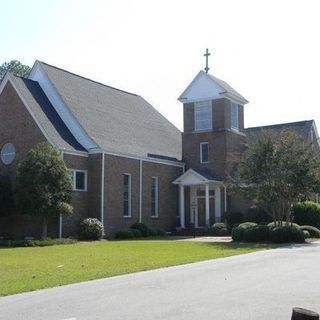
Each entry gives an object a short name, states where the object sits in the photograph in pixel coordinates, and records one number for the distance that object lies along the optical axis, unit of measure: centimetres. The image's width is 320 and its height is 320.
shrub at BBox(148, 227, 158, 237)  3585
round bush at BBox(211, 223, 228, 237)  3624
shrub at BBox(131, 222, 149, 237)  3541
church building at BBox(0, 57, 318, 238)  3366
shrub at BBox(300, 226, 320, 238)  3158
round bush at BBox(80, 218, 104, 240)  3194
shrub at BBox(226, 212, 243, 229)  3805
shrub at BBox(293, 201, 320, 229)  3609
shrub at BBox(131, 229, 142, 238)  3447
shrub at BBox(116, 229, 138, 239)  3372
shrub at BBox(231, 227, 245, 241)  2817
